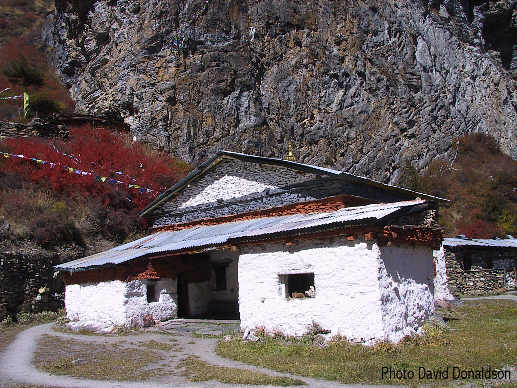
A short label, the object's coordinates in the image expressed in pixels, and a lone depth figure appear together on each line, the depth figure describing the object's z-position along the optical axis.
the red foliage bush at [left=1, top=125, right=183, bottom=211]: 27.52
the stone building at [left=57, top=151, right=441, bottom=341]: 11.80
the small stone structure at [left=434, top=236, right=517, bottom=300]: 25.78
